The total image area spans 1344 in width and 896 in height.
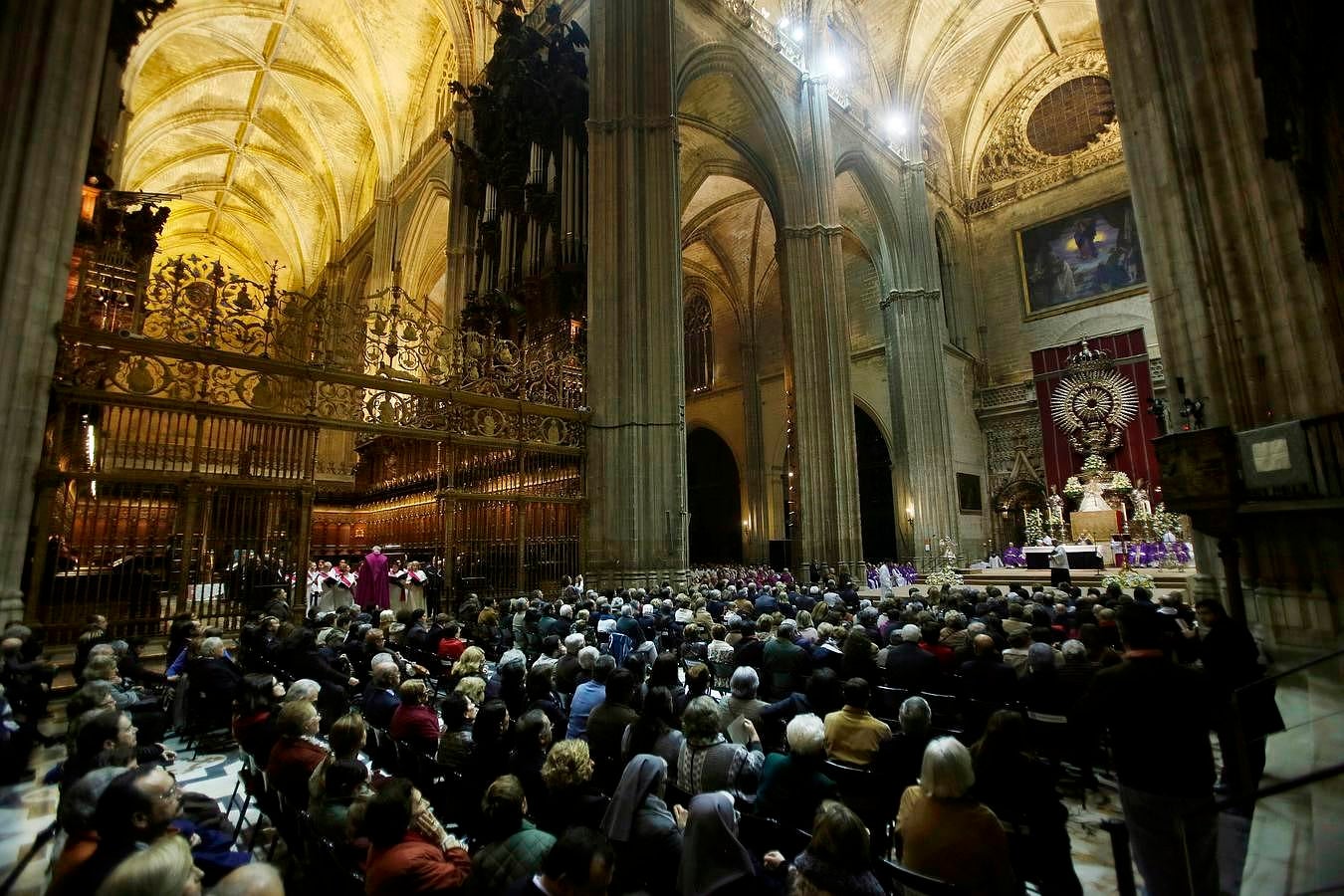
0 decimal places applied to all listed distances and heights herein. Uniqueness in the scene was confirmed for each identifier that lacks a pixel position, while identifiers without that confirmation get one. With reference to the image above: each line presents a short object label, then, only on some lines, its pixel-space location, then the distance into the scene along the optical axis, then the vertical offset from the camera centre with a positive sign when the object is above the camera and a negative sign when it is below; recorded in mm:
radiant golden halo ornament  18125 +3797
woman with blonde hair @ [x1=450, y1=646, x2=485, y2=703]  3895 -678
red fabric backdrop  17625 +3316
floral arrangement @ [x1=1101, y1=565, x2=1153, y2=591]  9095 -704
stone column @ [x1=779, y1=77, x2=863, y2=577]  14273 +4178
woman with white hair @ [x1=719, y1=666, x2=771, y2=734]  3164 -776
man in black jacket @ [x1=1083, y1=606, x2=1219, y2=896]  2131 -758
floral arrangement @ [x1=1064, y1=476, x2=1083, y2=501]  17234 +1291
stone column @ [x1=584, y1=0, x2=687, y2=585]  10000 +3963
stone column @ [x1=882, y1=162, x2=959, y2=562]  18703 +4885
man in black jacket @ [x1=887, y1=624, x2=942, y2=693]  3959 -794
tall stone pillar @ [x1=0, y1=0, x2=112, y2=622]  5570 +3309
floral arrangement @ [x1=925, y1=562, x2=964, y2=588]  11820 -785
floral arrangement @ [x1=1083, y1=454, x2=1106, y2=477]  17484 +1882
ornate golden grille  6445 +1630
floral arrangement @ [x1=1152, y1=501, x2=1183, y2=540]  14920 +219
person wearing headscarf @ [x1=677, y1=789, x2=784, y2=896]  1960 -965
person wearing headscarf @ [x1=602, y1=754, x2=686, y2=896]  2146 -970
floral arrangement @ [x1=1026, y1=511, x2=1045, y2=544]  16766 +201
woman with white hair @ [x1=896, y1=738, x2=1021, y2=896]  1805 -855
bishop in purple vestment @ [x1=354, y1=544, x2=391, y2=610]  9406 -390
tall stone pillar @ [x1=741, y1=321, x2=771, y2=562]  21641 +2164
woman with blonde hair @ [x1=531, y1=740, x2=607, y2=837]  2141 -799
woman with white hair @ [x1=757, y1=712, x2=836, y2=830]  2332 -877
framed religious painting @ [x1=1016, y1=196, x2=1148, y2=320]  19500 +8774
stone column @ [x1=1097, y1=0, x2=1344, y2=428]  5039 +2575
